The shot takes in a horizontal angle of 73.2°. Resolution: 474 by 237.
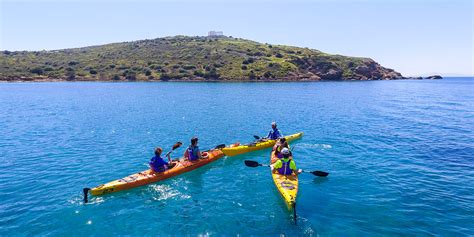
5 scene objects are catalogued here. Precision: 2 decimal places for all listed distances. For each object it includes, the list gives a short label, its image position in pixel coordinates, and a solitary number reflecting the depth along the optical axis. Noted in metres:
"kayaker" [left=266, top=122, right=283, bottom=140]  26.44
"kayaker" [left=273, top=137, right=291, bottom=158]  20.55
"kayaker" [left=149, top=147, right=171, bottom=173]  18.30
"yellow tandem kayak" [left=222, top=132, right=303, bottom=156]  23.50
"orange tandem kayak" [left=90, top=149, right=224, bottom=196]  16.26
